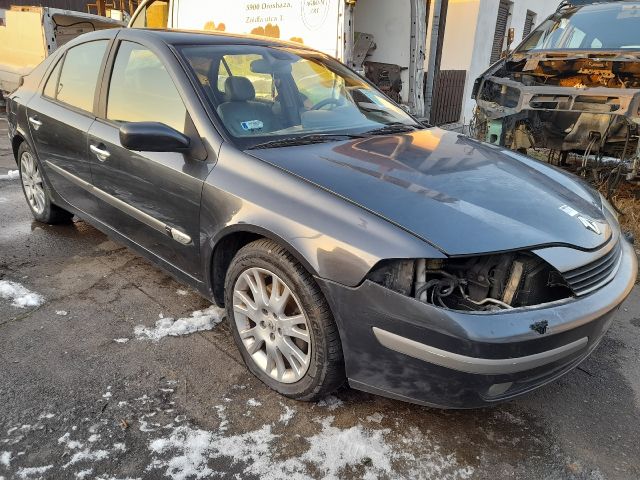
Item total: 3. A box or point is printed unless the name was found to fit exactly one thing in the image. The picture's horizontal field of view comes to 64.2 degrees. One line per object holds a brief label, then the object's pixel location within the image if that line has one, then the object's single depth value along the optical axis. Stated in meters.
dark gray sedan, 1.89
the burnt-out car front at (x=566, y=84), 4.88
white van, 6.15
